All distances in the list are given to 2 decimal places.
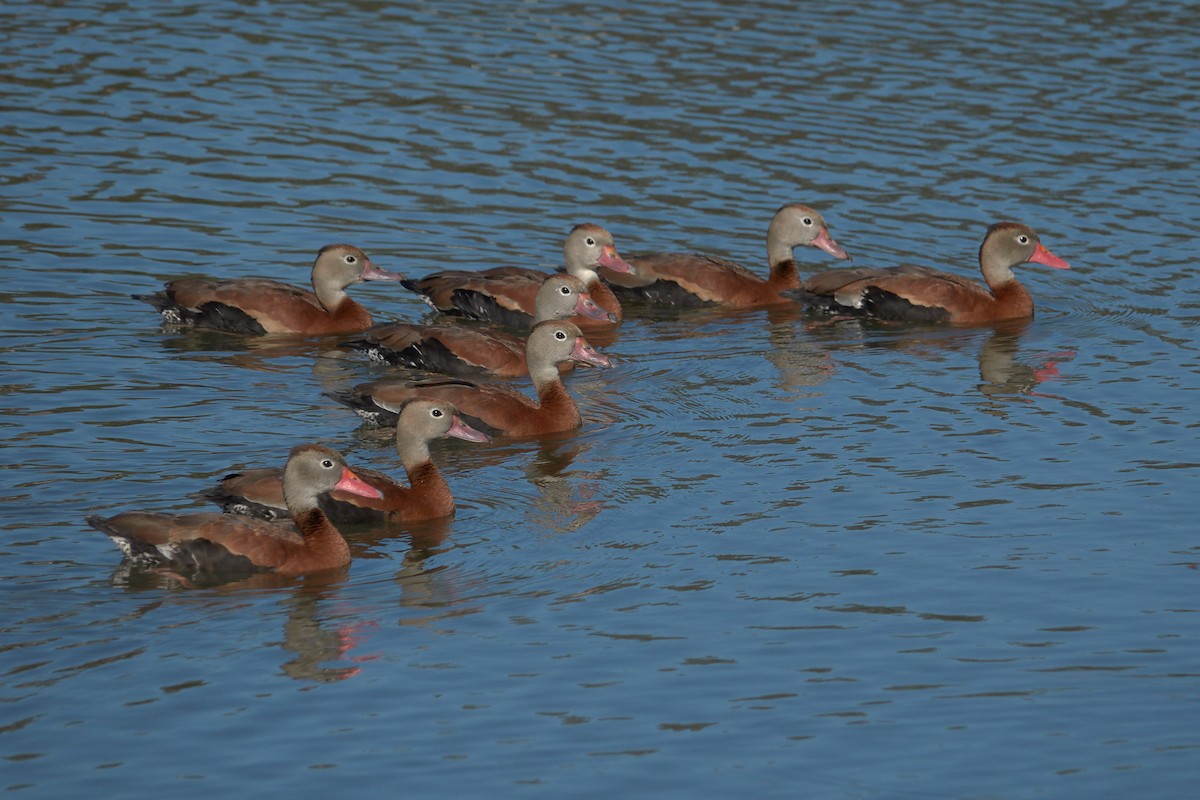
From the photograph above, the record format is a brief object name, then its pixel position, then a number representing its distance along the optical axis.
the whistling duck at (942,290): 16.78
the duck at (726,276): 17.27
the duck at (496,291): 16.42
